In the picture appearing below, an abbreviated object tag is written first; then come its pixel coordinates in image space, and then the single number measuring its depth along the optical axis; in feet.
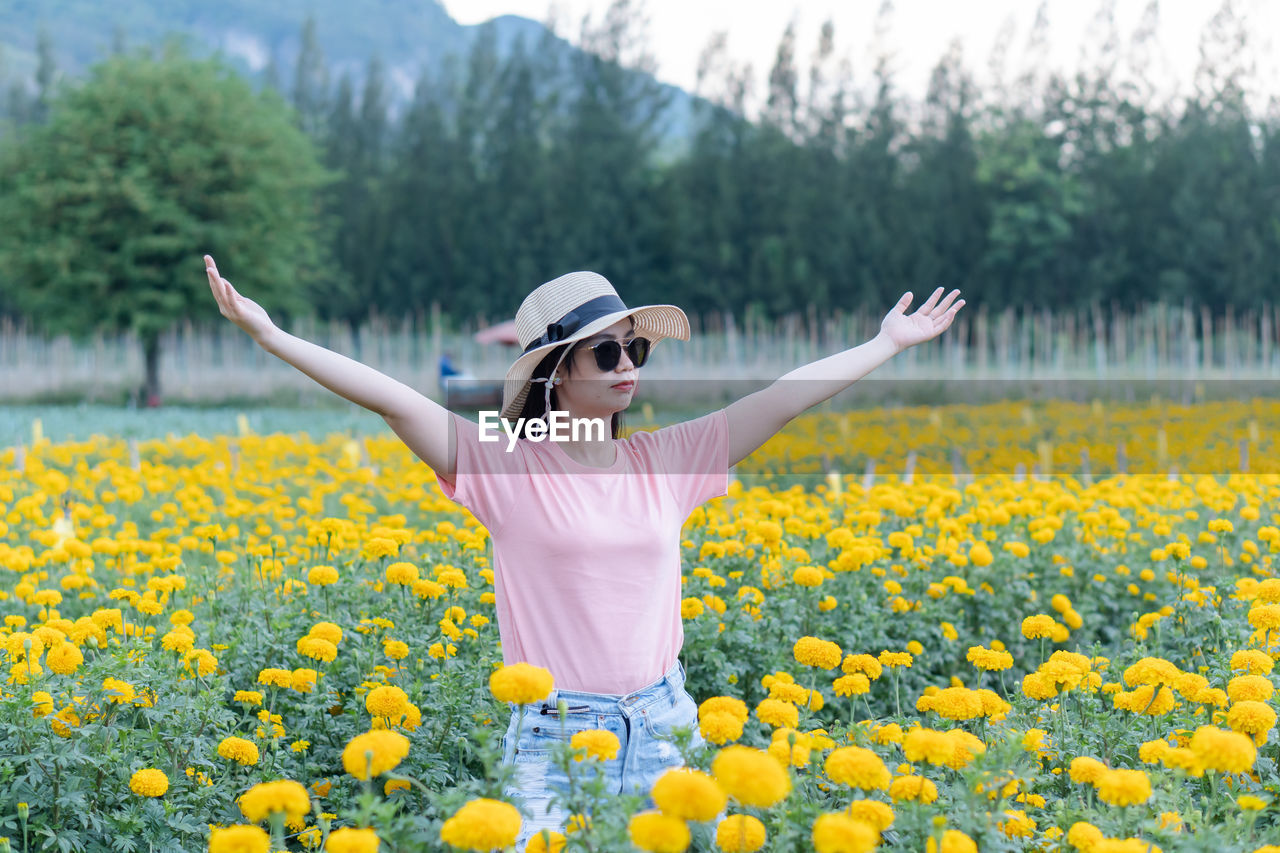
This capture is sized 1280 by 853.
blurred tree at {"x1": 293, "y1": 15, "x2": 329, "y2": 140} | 173.58
